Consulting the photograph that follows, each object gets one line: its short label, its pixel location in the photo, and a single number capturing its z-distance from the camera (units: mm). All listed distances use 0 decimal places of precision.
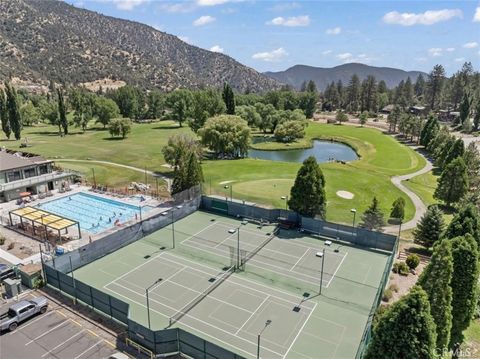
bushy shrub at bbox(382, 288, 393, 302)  25562
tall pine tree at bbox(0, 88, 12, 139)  81750
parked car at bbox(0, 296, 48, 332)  21859
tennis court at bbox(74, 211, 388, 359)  21797
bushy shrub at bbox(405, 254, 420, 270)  29922
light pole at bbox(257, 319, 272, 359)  22158
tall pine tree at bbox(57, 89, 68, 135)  85688
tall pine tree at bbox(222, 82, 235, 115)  98788
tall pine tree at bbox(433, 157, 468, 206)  44531
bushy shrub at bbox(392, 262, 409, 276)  29219
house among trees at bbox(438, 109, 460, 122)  128125
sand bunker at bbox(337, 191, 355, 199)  48656
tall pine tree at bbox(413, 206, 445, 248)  33500
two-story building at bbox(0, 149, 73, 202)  46031
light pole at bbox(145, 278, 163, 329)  26883
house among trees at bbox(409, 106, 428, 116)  135875
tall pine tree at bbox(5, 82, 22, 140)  74575
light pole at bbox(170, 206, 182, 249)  33656
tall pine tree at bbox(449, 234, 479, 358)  19672
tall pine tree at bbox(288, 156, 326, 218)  36469
